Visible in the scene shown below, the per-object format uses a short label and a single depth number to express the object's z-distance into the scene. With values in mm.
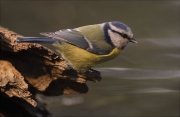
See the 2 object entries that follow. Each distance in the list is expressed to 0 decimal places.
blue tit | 2341
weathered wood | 2298
